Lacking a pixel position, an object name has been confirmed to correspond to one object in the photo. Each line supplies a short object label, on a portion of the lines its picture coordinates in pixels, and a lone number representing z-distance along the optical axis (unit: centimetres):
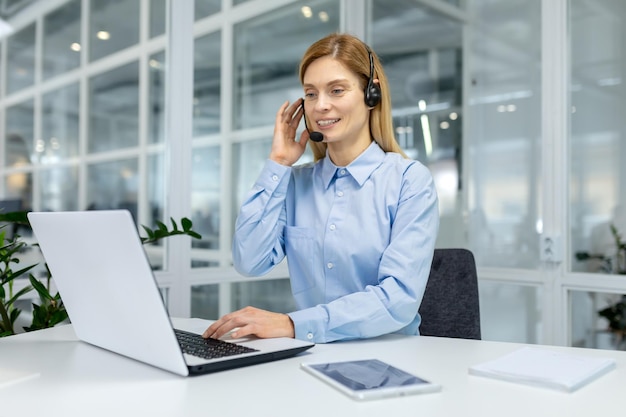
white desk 84
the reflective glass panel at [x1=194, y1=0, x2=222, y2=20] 296
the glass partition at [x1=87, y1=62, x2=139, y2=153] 264
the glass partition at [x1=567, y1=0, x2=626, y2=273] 279
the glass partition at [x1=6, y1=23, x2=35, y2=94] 235
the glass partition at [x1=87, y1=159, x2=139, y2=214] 264
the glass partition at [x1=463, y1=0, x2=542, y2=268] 308
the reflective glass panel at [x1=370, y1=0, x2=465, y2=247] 344
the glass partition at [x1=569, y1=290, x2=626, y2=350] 278
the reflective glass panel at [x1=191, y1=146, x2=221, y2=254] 296
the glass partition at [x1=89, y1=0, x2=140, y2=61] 266
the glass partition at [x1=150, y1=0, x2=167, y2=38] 281
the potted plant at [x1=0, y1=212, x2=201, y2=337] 172
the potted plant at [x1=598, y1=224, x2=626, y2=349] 277
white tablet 90
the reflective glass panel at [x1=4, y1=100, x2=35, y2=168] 236
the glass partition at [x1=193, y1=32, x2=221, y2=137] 297
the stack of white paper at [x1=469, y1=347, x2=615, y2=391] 96
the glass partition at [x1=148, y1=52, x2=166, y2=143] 282
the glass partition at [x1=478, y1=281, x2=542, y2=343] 306
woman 158
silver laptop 94
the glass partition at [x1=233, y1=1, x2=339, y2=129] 328
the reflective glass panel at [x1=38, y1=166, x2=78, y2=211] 247
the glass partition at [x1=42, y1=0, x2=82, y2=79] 248
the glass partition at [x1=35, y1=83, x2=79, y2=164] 246
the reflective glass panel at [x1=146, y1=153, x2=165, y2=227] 281
